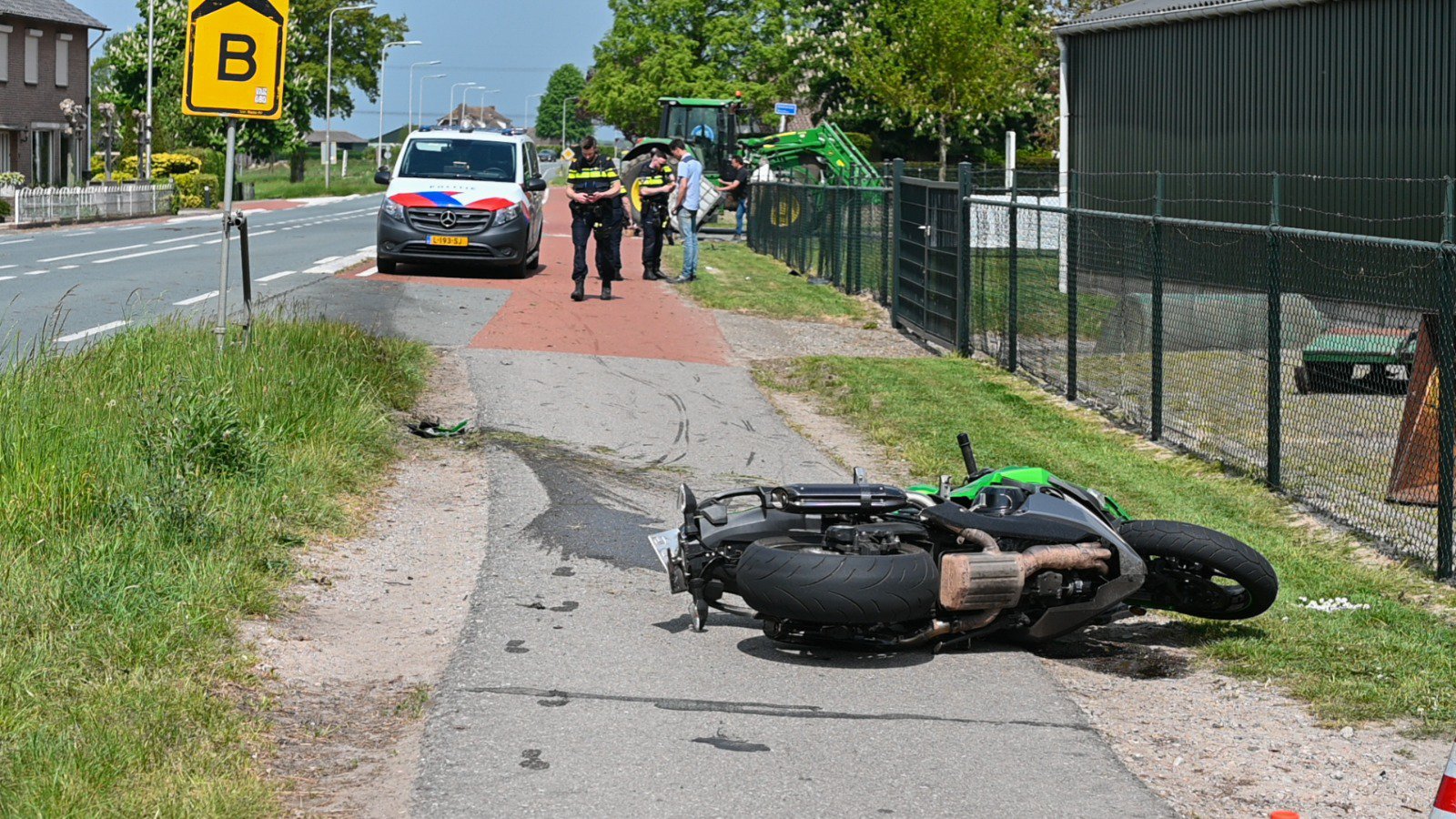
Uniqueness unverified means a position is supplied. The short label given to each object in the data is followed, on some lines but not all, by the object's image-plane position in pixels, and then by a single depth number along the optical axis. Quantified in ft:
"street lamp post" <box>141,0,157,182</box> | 173.47
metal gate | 55.77
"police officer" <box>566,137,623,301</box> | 65.82
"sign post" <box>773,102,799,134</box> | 125.29
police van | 70.59
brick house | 185.98
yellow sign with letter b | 34.73
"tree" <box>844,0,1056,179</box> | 155.63
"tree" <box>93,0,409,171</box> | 242.58
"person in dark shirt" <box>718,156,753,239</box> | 111.45
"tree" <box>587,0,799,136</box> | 278.46
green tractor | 110.63
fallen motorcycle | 19.03
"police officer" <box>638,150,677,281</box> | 75.97
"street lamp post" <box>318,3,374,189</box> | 261.59
